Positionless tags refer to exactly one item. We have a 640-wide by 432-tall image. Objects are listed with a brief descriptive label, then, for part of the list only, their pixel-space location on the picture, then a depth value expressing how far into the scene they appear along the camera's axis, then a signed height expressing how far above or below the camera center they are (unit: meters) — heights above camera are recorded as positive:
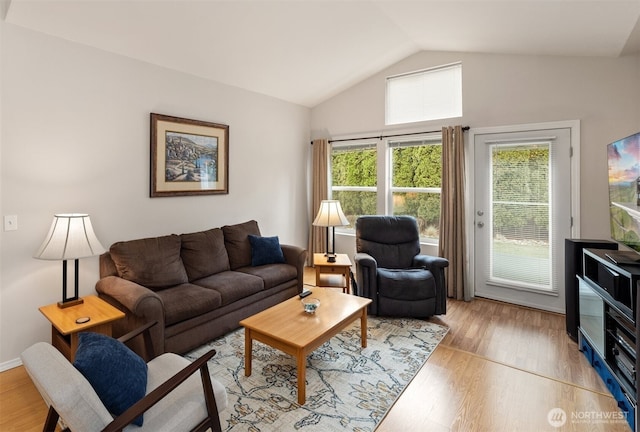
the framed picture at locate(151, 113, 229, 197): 3.41 +0.69
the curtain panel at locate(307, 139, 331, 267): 5.25 +0.58
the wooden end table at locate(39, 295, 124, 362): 2.15 -0.71
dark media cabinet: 1.90 -0.72
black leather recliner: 3.32 -0.72
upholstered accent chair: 1.17 -0.75
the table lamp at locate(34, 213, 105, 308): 2.38 -0.19
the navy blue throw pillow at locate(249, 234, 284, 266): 3.77 -0.40
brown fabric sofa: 2.51 -0.61
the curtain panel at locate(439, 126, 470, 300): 4.04 +0.08
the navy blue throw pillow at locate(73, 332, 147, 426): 1.34 -0.67
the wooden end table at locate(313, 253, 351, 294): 3.84 -0.64
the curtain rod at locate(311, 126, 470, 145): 4.02 +1.18
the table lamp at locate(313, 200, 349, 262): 3.99 +0.02
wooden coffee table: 2.09 -0.78
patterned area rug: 1.96 -1.18
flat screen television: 2.12 +0.19
